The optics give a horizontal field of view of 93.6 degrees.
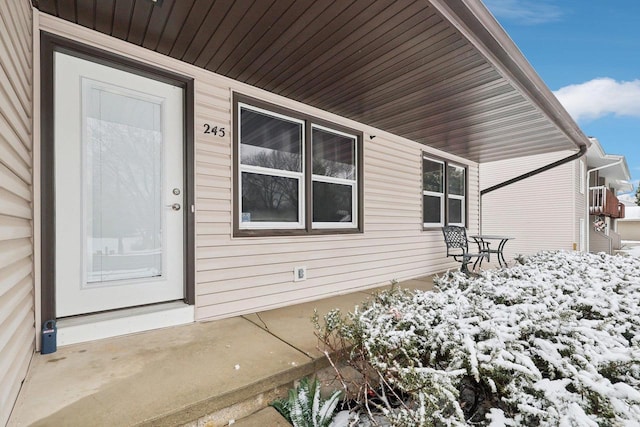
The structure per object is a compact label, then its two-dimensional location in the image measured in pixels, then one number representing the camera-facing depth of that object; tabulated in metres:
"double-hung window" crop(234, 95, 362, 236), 3.13
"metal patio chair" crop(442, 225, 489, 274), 5.43
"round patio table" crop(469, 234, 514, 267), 5.20
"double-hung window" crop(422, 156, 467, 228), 5.51
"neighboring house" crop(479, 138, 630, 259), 8.95
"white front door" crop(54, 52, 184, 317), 2.17
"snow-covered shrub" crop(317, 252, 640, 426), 1.07
